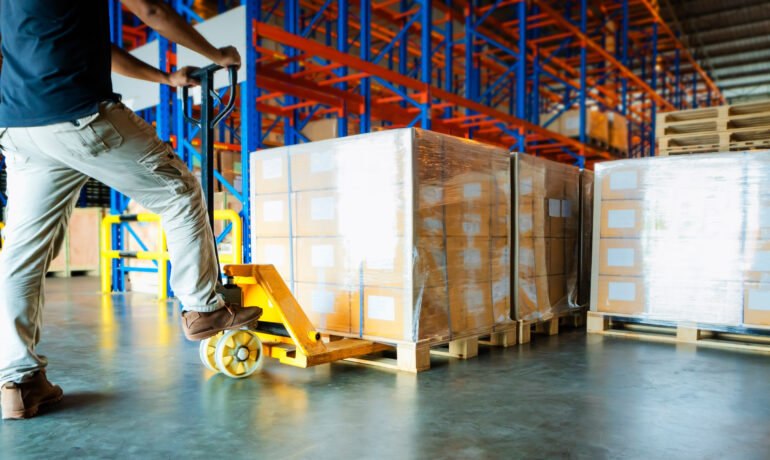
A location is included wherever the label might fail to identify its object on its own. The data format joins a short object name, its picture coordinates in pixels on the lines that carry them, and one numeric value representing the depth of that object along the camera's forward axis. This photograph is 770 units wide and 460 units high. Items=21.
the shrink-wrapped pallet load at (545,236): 4.29
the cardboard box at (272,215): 3.87
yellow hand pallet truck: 2.75
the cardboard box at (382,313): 3.32
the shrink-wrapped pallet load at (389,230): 3.33
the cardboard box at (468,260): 3.57
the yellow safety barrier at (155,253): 5.74
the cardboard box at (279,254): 3.87
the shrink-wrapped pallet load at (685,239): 4.09
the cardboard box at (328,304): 3.59
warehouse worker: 2.10
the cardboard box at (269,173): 3.90
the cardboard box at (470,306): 3.59
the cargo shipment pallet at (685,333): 4.10
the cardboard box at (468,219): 3.57
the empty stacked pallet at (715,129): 6.85
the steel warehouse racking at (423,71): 6.67
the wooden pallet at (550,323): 4.24
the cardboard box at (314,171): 3.64
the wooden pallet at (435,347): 3.27
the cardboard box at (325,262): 3.57
